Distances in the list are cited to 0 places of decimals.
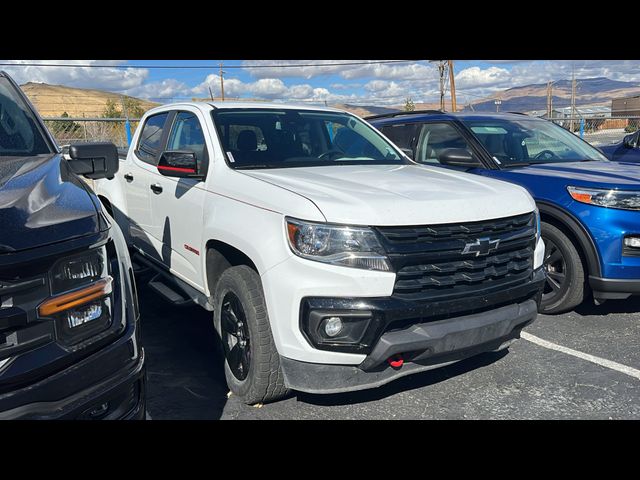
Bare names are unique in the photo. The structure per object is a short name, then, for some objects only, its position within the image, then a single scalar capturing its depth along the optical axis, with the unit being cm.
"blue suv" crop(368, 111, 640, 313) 397
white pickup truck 249
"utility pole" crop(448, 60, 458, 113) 3081
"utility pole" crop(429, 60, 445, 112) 3447
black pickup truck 153
